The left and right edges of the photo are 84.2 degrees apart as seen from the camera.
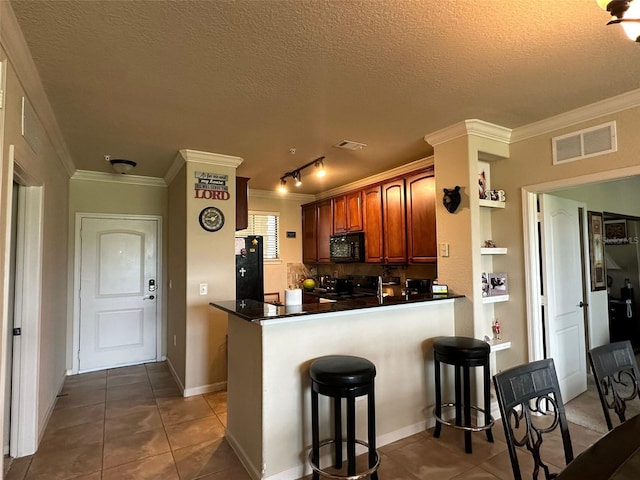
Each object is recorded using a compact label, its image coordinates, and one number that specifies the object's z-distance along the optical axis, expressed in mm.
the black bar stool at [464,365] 2545
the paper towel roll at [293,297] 2615
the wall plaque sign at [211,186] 3744
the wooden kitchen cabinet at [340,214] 5198
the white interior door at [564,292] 3188
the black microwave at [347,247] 4844
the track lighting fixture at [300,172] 4059
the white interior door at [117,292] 4496
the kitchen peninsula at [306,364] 2244
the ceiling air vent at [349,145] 3447
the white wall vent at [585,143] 2658
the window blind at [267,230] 5820
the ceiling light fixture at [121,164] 3901
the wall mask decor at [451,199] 3093
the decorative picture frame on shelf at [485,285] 3135
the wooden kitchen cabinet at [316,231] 5609
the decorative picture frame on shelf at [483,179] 3240
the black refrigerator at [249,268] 4672
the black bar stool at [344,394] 2045
